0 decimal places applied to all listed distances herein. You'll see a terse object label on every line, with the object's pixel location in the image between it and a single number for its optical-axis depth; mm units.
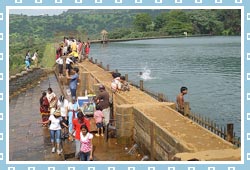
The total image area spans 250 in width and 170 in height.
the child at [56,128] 11617
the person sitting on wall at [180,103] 13695
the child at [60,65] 23109
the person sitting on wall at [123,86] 15966
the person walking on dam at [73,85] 16609
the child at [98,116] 13336
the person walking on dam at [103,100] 13328
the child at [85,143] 9753
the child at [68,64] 21641
